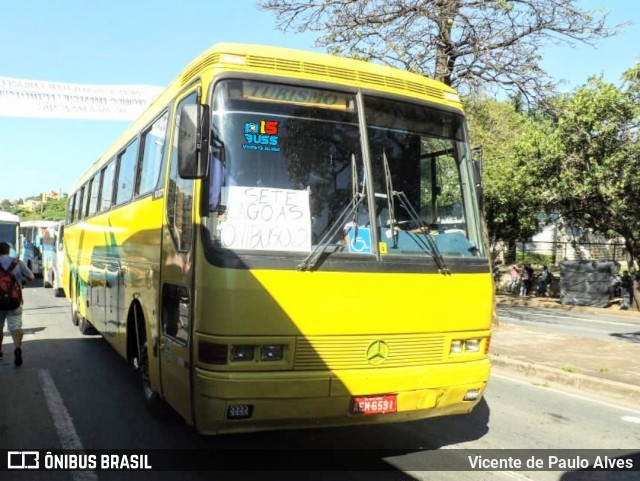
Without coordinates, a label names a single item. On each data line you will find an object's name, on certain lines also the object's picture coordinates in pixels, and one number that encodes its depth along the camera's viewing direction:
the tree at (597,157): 21.09
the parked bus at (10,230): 24.59
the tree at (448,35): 13.33
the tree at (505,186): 24.25
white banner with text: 18.45
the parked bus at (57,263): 18.02
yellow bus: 4.13
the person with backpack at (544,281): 30.06
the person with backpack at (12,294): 8.15
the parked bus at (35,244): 26.00
